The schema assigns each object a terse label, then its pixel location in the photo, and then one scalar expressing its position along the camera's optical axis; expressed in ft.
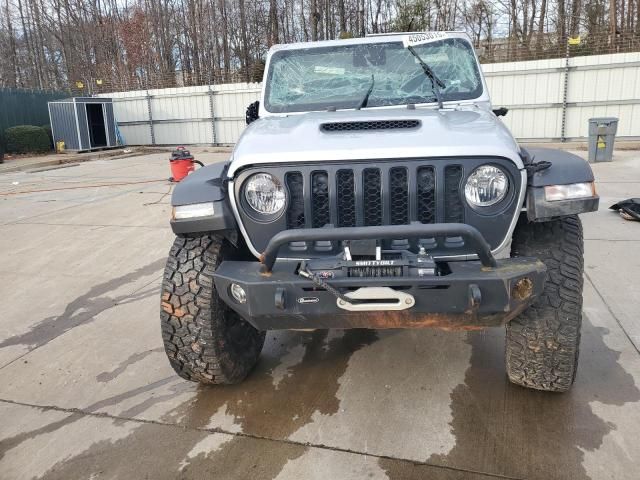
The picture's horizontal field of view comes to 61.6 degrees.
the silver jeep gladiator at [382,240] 7.47
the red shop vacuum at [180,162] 33.86
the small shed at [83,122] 64.95
